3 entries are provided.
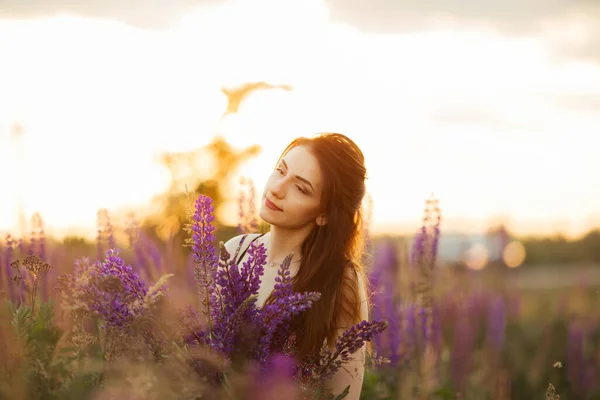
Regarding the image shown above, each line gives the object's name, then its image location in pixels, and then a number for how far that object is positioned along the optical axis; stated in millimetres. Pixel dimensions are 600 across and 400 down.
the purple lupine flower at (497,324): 4621
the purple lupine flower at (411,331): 3369
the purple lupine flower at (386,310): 3531
